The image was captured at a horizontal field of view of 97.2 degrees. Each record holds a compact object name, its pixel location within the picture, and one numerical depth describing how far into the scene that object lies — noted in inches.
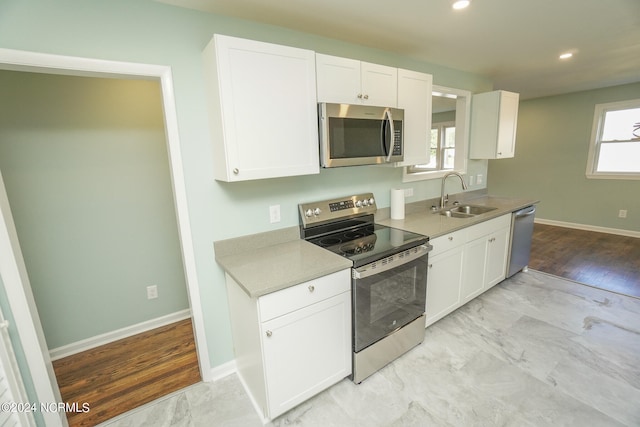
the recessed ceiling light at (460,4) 67.4
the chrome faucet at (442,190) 120.8
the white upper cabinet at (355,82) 71.6
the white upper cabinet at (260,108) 59.8
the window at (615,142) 177.9
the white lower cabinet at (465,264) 91.1
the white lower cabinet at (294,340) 58.9
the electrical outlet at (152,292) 100.7
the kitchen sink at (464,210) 118.6
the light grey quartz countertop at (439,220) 90.6
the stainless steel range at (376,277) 69.8
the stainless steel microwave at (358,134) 71.4
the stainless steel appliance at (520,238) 121.2
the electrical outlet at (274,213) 81.2
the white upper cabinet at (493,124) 126.9
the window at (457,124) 116.3
